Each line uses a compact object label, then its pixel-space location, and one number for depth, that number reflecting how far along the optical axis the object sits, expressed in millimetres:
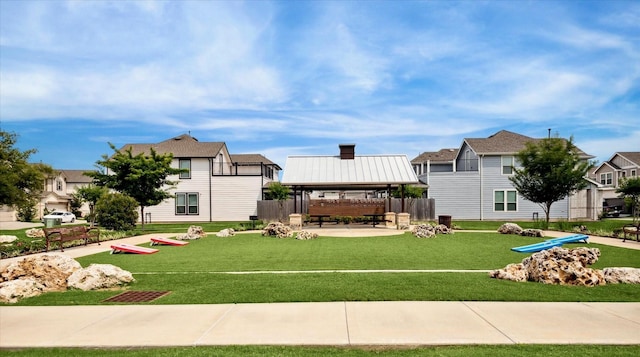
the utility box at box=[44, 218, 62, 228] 29062
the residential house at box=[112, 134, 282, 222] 36812
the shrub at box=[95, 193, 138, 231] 22422
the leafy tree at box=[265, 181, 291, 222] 36469
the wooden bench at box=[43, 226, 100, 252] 14859
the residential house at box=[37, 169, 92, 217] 49694
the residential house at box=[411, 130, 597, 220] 34781
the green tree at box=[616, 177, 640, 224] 34906
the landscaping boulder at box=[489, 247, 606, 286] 8258
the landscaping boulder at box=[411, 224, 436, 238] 19188
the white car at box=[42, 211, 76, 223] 40591
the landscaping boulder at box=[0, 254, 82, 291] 8352
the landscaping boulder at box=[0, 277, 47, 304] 7391
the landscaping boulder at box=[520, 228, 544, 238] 19344
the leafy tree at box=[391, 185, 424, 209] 35969
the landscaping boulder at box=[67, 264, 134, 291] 8250
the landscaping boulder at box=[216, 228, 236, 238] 20438
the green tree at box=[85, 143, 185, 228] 23203
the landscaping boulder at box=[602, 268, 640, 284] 8352
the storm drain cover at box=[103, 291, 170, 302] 7264
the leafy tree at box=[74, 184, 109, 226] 40094
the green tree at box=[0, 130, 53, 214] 16922
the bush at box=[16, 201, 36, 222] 40181
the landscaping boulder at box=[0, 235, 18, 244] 17573
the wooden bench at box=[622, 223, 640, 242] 17192
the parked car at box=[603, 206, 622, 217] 42247
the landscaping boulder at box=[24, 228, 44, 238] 21161
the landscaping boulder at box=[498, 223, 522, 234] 20653
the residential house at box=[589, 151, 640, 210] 48594
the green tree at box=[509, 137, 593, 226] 24578
